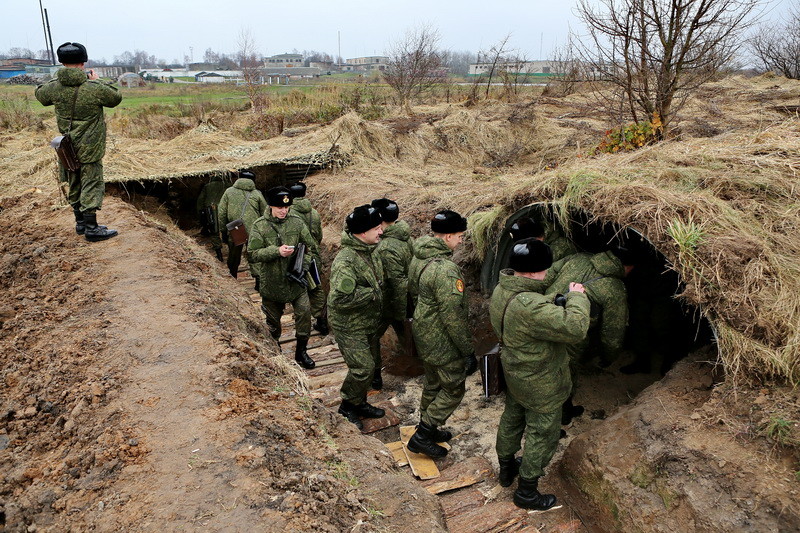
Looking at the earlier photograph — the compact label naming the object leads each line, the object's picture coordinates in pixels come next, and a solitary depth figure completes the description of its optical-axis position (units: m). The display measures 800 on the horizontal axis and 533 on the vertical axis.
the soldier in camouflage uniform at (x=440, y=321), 4.20
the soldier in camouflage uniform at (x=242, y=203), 7.64
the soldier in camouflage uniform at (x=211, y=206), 10.02
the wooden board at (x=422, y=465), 4.46
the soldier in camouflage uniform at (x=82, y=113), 5.47
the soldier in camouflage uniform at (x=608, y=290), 4.31
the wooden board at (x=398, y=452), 4.63
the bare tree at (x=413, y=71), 19.38
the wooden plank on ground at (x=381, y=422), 5.14
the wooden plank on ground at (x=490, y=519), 3.84
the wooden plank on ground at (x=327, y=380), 5.98
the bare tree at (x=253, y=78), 19.00
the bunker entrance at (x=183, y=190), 11.02
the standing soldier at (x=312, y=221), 6.46
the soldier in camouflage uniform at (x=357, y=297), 4.55
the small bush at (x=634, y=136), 7.46
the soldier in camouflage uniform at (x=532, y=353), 3.45
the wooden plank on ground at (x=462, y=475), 4.26
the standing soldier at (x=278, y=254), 5.74
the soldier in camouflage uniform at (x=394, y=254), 5.14
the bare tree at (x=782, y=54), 22.02
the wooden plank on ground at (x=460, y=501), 4.02
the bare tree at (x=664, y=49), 7.20
